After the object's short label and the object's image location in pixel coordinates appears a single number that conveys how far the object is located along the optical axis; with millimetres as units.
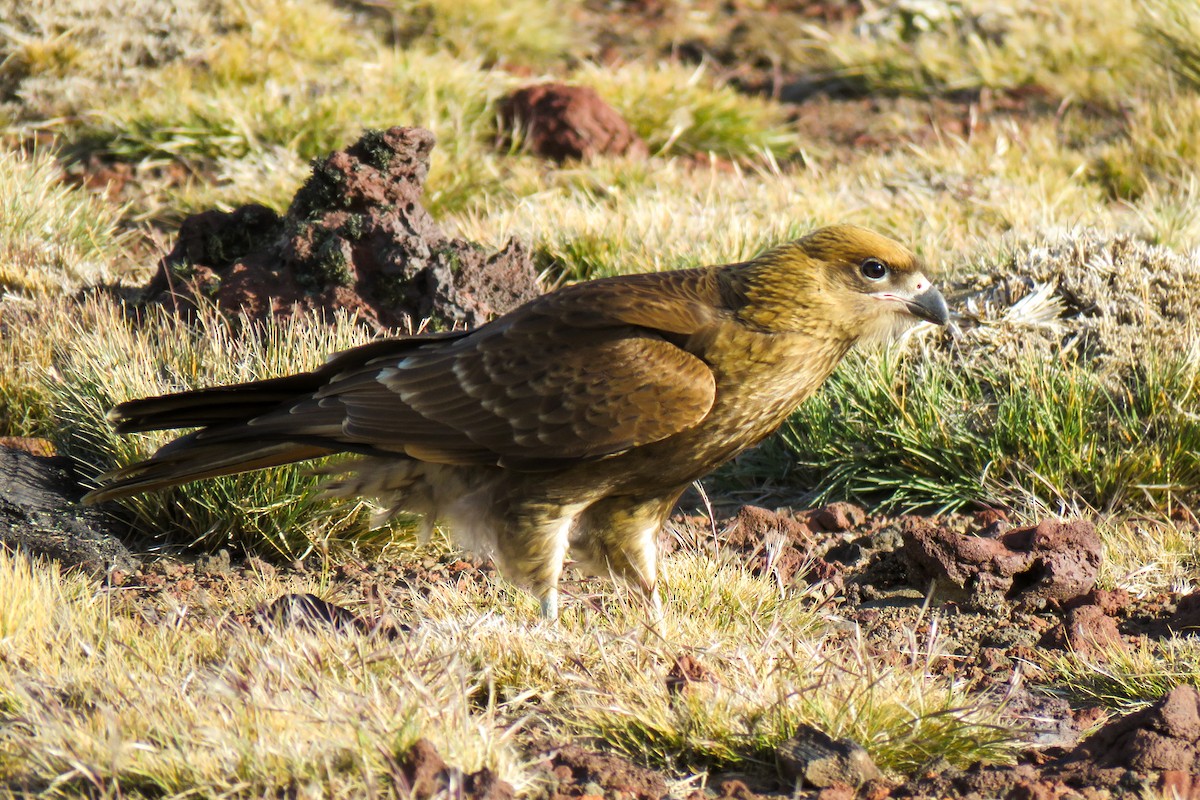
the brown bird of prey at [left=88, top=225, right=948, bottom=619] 8125
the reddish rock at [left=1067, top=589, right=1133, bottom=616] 8828
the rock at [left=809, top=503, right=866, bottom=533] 10469
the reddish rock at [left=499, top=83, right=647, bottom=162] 16922
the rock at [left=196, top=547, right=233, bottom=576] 9352
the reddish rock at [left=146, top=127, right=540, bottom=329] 11305
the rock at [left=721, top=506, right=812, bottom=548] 10070
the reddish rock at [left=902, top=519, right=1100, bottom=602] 8922
